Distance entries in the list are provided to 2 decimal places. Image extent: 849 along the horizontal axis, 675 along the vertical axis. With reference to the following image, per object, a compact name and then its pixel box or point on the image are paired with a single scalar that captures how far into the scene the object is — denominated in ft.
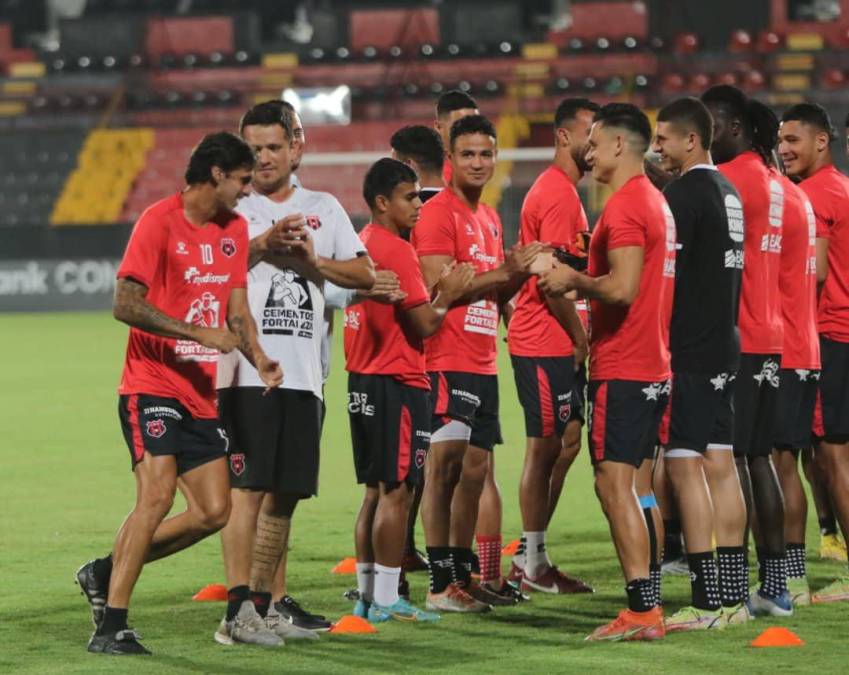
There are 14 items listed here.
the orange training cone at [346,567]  57.23
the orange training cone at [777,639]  44.24
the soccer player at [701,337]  47.03
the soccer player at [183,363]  43.65
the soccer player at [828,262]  54.34
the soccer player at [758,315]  49.62
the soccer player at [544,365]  53.93
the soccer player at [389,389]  48.11
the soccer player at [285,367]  45.19
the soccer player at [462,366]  51.60
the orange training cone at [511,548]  61.41
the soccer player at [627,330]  45.03
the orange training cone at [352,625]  47.14
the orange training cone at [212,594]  52.19
